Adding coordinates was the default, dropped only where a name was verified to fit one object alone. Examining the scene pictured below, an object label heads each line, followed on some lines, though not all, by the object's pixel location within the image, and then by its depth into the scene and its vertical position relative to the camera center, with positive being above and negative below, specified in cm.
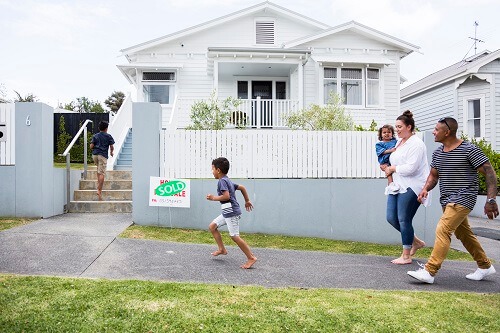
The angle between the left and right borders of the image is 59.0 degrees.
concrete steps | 906 -56
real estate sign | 769 -40
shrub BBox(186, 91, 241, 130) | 1235 +149
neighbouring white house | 1631 +289
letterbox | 818 +71
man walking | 473 -16
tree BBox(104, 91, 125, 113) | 5295 +844
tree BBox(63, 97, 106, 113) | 4371 +700
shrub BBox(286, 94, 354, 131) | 1211 +140
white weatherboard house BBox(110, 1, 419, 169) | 1633 +403
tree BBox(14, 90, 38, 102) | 3503 +623
